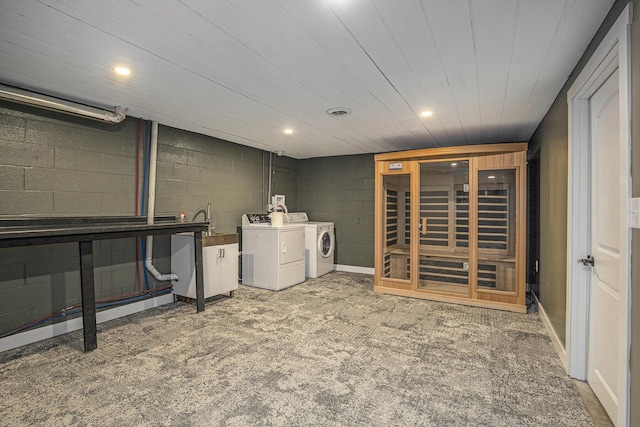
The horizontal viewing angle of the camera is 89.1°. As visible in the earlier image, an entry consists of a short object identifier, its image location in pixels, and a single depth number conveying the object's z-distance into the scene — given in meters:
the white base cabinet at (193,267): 3.89
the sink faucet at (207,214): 4.40
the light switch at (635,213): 1.35
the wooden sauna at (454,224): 3.81
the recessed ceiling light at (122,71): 2.36
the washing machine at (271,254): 4.60
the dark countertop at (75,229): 2.29
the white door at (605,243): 1.84
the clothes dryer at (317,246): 5.43
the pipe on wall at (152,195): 3.77
